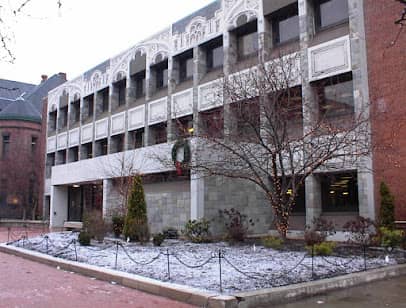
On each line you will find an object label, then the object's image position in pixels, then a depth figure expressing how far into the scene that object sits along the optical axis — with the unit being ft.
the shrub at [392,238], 48.24
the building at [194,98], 65.05
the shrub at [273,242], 48.44
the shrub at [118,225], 67.05
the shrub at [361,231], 52.75
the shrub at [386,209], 55.16
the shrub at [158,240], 53.57
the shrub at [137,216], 57.26
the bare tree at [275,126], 49.70
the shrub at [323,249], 42.22
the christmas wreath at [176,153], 63.36
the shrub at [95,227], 57.82
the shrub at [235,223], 58.13
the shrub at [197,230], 58.48
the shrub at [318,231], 48.65
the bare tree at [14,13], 19.11
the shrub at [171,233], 65.26
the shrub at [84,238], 54.34
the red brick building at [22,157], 160.86
